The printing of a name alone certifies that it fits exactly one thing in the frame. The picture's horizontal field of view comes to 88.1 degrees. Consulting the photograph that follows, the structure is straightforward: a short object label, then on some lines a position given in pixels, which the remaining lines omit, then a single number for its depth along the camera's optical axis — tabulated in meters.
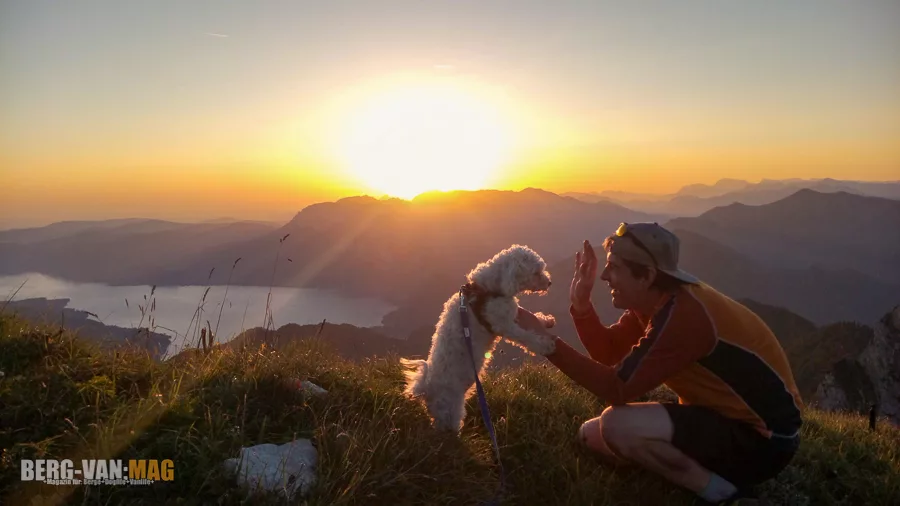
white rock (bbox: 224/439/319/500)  2.60
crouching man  3.12
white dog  3.99
